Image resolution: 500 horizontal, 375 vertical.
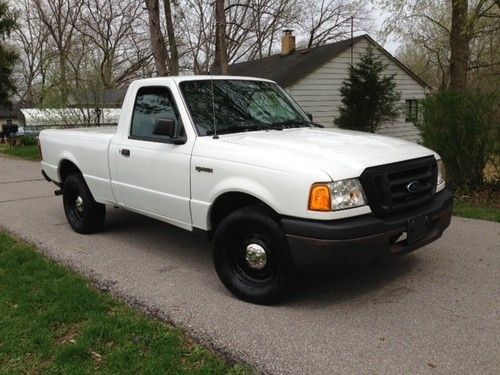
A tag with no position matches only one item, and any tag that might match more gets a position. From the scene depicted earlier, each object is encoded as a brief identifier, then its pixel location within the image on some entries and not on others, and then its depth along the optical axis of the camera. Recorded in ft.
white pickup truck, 12.08
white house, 69.05
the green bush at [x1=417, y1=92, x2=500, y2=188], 25.50
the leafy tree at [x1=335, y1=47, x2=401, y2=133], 58.13
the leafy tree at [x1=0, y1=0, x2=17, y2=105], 103.19
